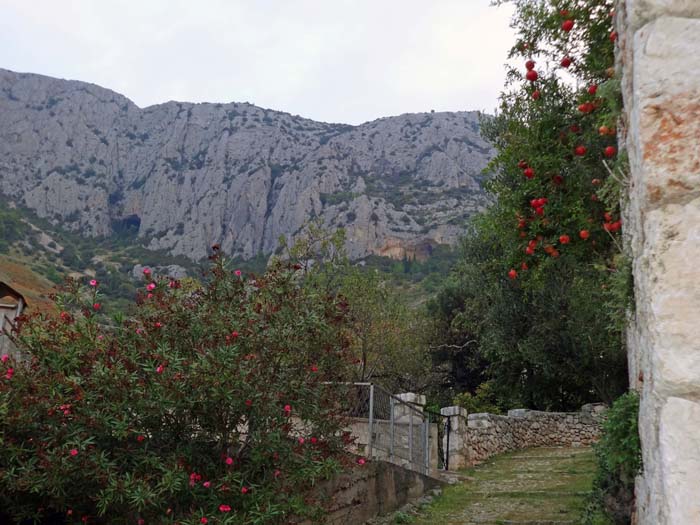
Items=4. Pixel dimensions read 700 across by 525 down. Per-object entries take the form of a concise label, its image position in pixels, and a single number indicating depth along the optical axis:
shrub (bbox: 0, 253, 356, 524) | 5.57
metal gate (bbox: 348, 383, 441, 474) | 9.60
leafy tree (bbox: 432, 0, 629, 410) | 6.22
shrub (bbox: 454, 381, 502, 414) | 20.31
